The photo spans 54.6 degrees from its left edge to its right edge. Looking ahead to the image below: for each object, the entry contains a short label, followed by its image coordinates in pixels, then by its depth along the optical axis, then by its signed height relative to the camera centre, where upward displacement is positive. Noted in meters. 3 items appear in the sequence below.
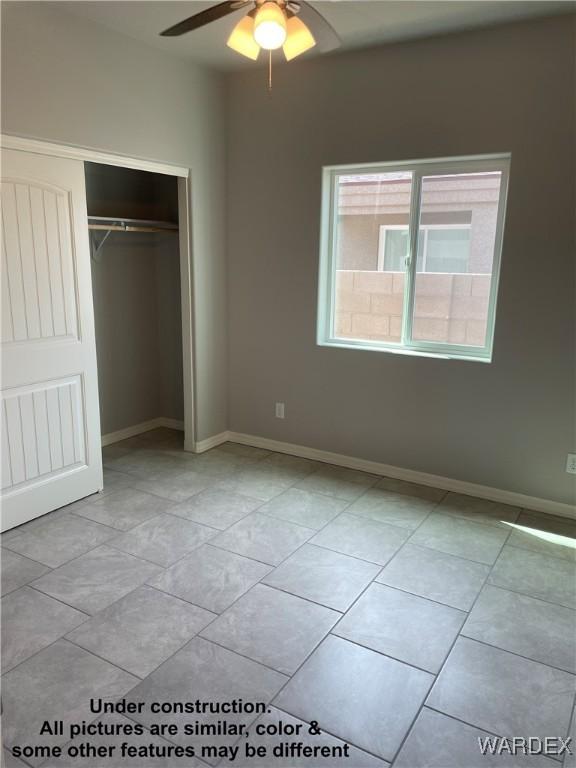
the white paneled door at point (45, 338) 2.92 -0.39
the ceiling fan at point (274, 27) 1.96 +0.90
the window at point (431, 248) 3.52 +0.17
